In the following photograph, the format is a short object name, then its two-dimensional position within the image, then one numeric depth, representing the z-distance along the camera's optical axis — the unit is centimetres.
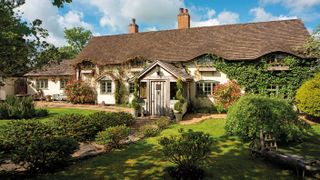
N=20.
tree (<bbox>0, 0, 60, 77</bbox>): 442
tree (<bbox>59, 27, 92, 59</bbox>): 6188
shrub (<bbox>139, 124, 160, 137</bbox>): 1326
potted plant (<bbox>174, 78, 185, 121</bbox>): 1769
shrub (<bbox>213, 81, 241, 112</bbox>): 2045
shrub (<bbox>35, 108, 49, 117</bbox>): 1844
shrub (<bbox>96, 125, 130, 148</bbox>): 1059
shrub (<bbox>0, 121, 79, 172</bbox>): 761
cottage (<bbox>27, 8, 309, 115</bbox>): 1941
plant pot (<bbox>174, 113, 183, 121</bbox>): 1772
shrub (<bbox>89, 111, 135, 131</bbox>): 1299
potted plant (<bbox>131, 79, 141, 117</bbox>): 1889
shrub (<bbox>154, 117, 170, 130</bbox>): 1504
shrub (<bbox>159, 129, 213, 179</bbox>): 736
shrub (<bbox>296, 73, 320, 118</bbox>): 1577
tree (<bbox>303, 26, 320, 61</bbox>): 1850
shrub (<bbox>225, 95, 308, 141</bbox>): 1055
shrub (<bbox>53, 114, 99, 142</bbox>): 1142
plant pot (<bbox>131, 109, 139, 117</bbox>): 1899
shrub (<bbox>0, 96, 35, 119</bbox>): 1744
